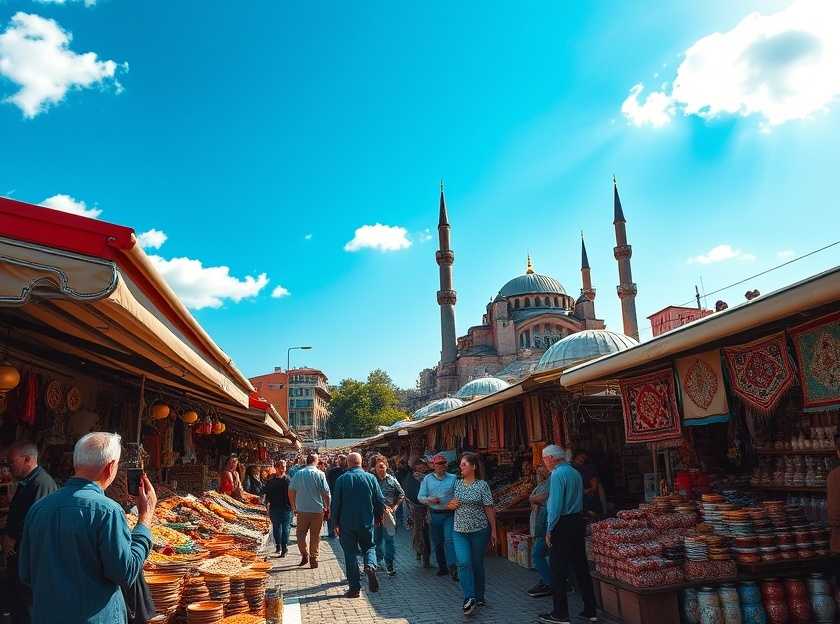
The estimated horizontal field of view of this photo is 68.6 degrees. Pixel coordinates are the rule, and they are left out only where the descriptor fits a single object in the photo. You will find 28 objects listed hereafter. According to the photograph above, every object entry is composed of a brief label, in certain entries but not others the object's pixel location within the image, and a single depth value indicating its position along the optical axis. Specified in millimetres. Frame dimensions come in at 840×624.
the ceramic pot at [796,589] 4523
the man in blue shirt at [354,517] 6281
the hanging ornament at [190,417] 8008
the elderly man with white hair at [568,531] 5012
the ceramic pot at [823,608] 4445
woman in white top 5395
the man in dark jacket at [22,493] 3234
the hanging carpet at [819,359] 3896
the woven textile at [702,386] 5020
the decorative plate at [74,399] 5328
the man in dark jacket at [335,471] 9391
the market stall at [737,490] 4062
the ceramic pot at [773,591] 4531
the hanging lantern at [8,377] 3754
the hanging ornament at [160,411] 7164
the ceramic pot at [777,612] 4488
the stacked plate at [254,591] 4438
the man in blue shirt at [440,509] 6406
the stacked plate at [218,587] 4203
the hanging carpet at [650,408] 5762
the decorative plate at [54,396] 4977
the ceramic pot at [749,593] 4555
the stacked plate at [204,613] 3969
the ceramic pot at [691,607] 4582
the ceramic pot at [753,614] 4512
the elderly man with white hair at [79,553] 2223
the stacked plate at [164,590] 3834
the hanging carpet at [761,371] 4324
